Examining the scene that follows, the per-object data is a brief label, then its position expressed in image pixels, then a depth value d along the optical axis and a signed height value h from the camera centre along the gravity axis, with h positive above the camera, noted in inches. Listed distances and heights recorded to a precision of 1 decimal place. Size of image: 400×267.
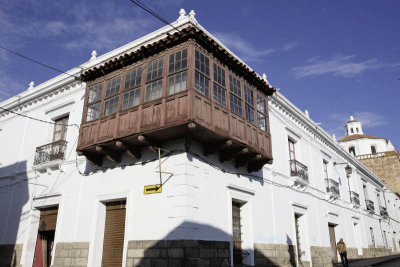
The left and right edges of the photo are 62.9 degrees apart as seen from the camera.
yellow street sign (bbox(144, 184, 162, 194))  371.2 +68.4
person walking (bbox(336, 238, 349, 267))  521.9 +2.7
